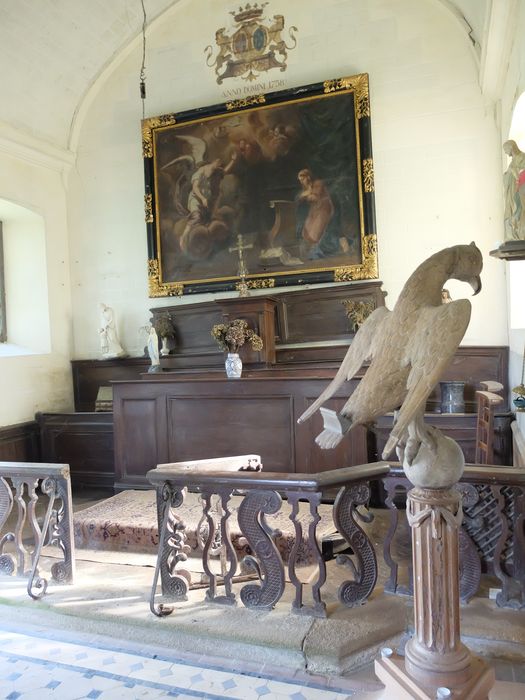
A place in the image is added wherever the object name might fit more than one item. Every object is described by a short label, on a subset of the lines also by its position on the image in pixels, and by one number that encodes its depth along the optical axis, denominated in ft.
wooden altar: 16.02
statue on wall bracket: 9.49
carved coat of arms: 20.40
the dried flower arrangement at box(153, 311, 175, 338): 21.34
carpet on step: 12.12
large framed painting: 19.31
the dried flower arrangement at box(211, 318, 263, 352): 18.69
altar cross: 19.88
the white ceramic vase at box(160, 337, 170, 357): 21.48
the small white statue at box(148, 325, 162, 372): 20.95
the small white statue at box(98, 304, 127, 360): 22.24
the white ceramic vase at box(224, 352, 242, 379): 17.83
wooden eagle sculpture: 4.98
